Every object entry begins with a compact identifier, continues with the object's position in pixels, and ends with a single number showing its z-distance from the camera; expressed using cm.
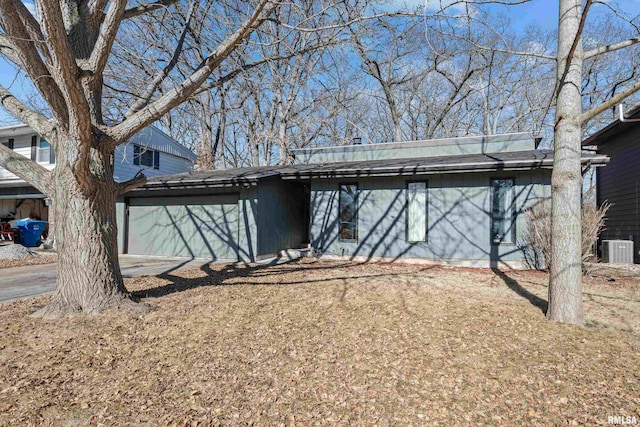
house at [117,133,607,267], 847
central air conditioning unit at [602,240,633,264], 925
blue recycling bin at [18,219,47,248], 1416
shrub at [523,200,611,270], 736
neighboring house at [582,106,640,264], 997
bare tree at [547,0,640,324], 416
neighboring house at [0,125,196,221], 1570
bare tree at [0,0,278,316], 387
